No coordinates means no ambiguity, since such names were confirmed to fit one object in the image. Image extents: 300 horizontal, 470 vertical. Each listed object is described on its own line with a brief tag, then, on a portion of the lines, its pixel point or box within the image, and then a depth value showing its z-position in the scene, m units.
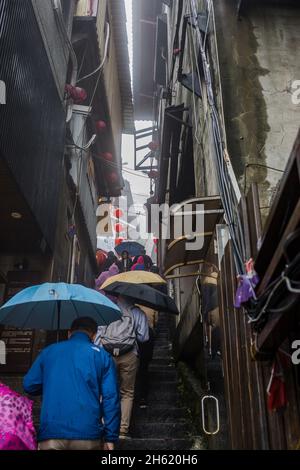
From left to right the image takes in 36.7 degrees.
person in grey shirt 6.89
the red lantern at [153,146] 20.80
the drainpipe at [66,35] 11.54
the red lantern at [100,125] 17.06
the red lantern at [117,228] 23.24
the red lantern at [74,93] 12.94
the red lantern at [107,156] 18.84
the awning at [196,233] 6.15
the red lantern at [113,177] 20.00
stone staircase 6.36
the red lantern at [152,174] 20.68
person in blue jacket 4.20
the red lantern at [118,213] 24.94
